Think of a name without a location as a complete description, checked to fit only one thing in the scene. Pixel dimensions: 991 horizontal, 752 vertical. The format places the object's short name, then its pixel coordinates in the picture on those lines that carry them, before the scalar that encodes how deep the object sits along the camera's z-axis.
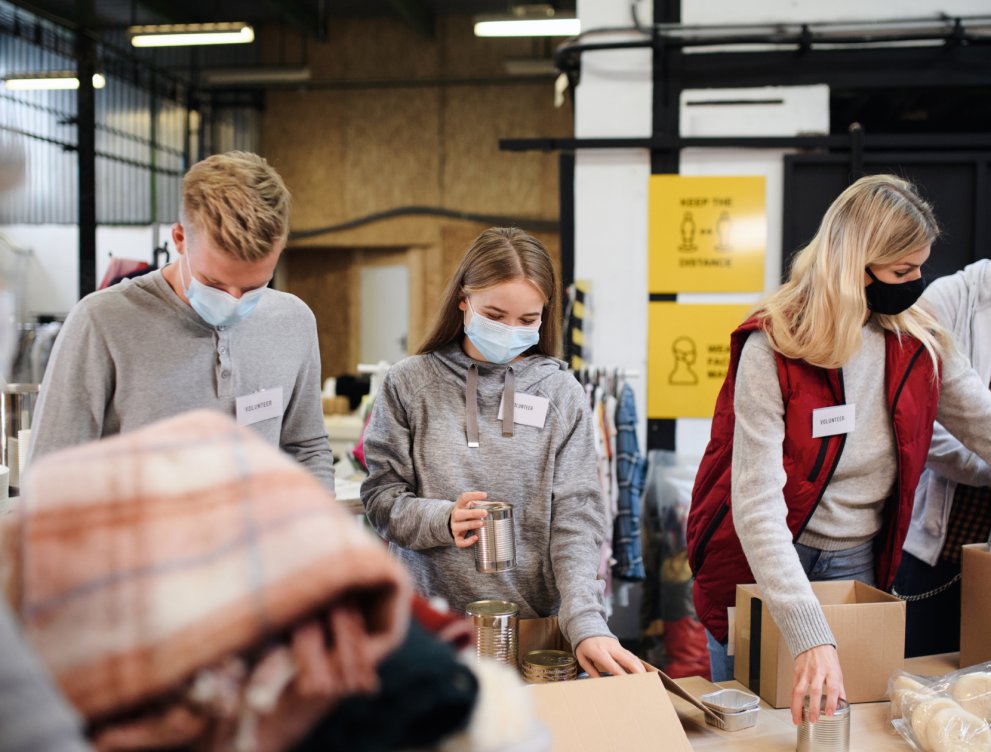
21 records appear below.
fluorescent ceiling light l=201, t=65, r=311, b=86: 9.70
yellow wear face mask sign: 4.20
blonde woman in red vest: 1.73
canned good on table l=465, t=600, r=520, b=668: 1.36
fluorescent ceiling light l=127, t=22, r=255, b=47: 7.84
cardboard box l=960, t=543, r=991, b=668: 1.80
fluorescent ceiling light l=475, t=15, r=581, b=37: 7.43
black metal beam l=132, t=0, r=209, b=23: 9.27
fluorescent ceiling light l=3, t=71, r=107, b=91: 8.48
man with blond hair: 1.44
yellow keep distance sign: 4.17
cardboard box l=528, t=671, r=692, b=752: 1.17
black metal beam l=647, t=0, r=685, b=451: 4.15
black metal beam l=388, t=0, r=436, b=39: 8.97
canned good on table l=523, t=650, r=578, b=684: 1.37
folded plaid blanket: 0.50
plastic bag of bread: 1.38
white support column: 4.20
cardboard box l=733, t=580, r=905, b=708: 1.60
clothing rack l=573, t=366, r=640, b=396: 3.79
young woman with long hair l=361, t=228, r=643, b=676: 1.78
